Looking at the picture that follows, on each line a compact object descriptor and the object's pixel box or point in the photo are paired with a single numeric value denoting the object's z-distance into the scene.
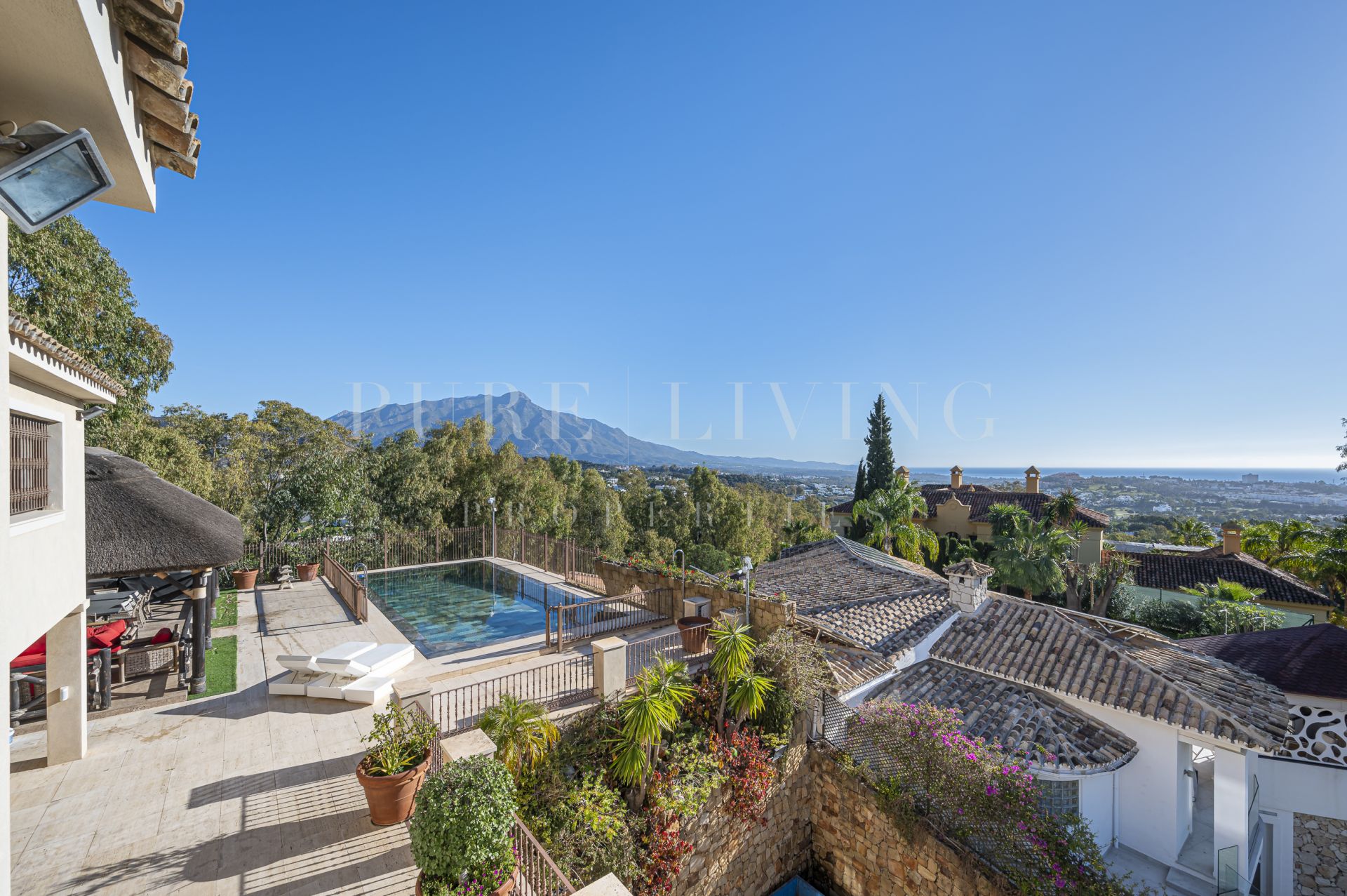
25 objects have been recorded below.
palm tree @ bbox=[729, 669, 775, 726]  8.37
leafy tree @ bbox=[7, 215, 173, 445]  11.64
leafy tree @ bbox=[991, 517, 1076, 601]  21.67
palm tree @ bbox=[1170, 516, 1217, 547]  35.20
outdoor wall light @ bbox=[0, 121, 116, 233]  1.82
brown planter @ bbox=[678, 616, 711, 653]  10.26
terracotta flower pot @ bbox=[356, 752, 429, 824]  5.38
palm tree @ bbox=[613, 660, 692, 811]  7.13
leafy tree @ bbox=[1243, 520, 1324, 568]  22.14
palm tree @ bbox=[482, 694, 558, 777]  6.38
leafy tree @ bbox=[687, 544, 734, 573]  30.95
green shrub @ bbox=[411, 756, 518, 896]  4.30
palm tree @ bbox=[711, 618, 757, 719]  8.61
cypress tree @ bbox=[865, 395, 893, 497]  37.66
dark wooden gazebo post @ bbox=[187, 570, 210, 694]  7.87
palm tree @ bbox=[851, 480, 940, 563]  27.55
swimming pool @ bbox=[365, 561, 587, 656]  11.59
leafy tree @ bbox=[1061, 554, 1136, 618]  22.44
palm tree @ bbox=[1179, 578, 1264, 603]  20.33
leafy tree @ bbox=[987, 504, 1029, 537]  29.03
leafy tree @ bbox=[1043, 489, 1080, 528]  28.59
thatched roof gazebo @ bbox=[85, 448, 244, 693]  7.49
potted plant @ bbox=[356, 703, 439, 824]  5.40
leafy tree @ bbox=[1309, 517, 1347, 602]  16.69
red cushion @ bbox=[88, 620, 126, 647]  7.93
